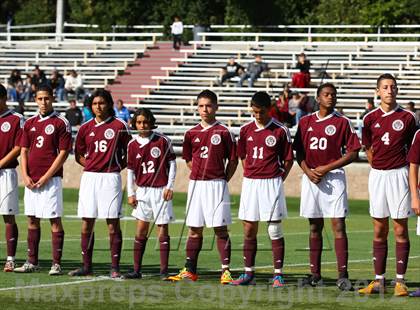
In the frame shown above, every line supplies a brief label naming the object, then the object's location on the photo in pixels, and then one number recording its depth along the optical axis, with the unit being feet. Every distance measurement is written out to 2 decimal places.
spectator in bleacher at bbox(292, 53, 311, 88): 123.13
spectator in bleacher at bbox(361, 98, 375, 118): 103.50
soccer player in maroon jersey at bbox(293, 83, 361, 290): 46.29
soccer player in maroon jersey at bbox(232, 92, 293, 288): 46.91
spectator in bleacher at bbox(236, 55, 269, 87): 129.90
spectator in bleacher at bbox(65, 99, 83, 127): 115.24
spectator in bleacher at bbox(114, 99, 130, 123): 108.78
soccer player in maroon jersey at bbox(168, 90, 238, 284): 47.70
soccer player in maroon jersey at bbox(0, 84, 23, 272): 51.34
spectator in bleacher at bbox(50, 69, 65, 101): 132.05
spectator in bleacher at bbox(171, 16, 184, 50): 144.66
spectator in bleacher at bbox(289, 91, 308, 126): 110.32
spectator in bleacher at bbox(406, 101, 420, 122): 96.73
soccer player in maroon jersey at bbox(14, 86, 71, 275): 49.90
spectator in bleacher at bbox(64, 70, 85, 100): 134.41
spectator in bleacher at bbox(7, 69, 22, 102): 134.51
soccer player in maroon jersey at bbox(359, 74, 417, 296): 44.78
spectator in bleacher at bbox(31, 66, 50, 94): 130.21
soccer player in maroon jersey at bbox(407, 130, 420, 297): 43.47
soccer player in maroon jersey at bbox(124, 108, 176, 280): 48.57
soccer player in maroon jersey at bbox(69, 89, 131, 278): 48.85
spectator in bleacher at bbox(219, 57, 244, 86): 131.03
